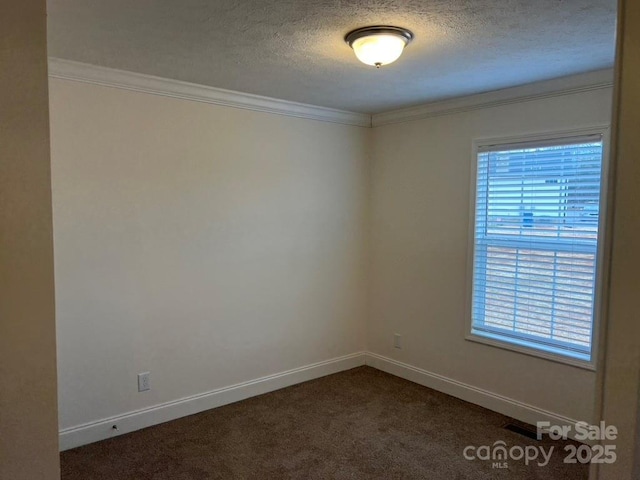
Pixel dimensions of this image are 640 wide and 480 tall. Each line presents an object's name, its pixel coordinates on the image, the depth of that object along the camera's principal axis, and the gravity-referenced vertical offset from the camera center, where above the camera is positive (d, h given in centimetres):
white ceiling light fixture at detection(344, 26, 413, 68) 224 +82
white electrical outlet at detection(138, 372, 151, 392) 326 -122
